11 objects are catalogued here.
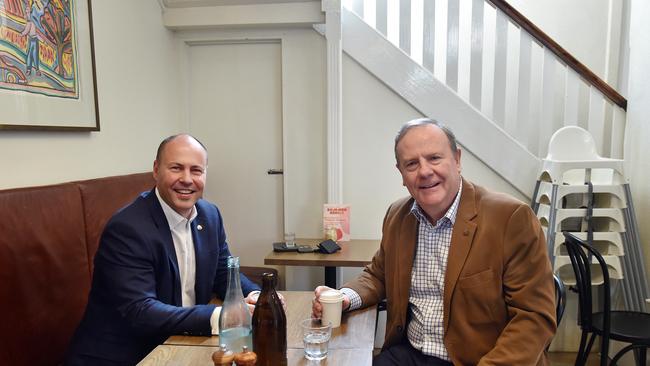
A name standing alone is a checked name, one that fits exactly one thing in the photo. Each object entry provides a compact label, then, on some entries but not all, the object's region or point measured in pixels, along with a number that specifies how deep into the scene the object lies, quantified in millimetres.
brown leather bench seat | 1622
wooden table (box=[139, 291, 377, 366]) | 1199
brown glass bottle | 1115
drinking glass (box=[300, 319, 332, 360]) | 1205
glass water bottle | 1197
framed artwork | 1779
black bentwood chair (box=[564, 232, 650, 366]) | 2166
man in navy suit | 1374
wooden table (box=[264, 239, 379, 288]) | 2480
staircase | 2908
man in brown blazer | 1349
